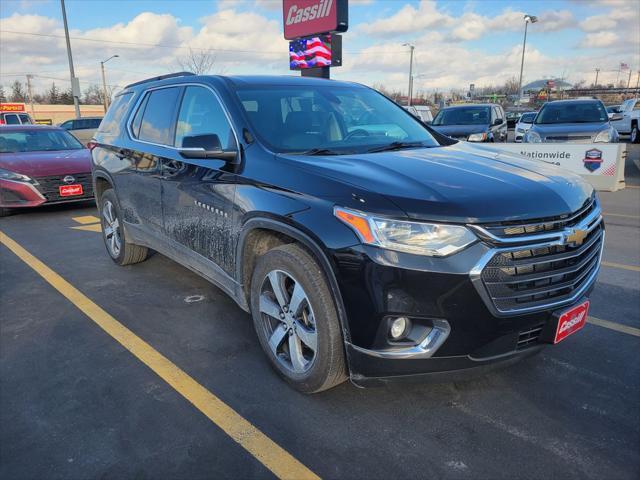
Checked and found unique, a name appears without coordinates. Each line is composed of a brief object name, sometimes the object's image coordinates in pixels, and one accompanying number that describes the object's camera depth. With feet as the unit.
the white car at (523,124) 58.80
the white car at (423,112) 76.65
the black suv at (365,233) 7.48
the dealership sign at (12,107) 146.51
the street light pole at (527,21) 131.13
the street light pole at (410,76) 158.05
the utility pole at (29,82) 261.15
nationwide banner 29.90
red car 26.32
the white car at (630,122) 69.77
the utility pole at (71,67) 80.41
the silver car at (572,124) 34.91
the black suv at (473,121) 40.91
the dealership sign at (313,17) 52.47
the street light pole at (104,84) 197.89
